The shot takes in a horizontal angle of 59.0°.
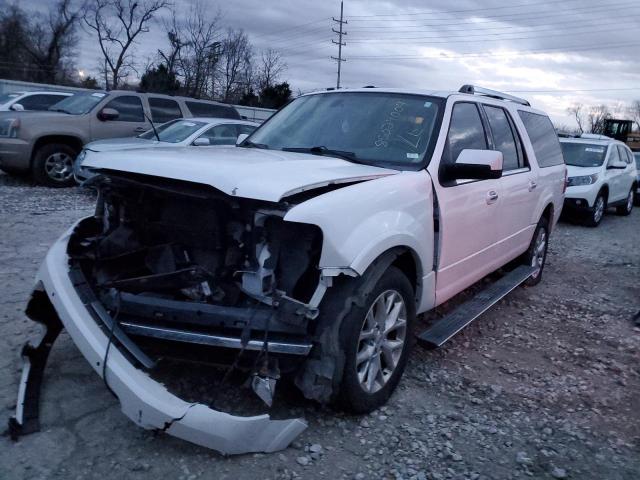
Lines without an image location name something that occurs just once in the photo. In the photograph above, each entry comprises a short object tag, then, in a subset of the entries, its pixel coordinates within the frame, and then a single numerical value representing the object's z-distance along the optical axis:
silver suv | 9.95
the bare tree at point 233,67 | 43.78
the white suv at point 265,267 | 2.67
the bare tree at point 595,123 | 66.54
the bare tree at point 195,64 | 41.72
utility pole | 49.72
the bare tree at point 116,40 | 47.84
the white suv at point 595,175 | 10.95
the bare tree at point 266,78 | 45.44
